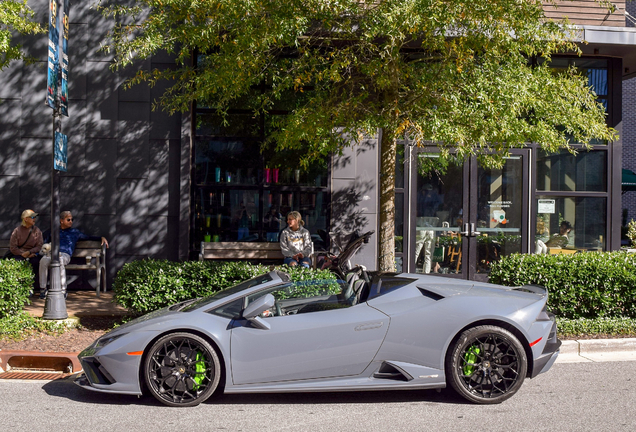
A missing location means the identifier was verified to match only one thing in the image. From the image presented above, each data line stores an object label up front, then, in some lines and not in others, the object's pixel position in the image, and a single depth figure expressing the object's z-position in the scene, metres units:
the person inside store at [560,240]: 11.90
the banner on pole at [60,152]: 7.58
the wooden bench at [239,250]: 10.87
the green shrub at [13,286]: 7.48
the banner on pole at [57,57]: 7.48
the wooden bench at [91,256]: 10.30
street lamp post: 7.70
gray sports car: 4.79
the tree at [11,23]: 8.41
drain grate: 5.89
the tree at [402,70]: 7.37
